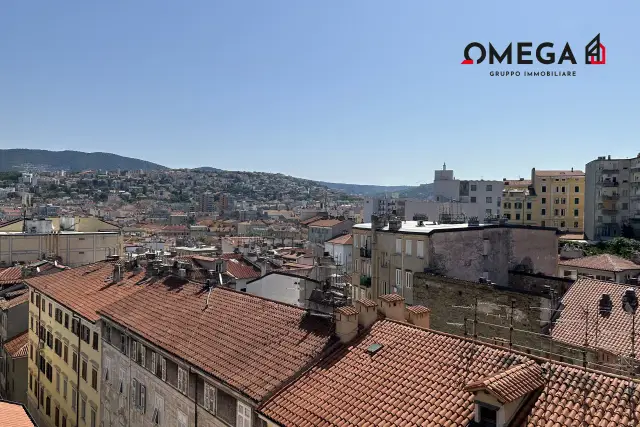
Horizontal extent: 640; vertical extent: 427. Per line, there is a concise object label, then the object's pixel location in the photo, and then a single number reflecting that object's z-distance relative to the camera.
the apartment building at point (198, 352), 16.39
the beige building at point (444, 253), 32.19
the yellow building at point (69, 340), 28.81
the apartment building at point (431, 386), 10.91
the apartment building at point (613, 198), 85.69
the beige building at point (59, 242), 59.91
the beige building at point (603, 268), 47.75
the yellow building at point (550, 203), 105.56
